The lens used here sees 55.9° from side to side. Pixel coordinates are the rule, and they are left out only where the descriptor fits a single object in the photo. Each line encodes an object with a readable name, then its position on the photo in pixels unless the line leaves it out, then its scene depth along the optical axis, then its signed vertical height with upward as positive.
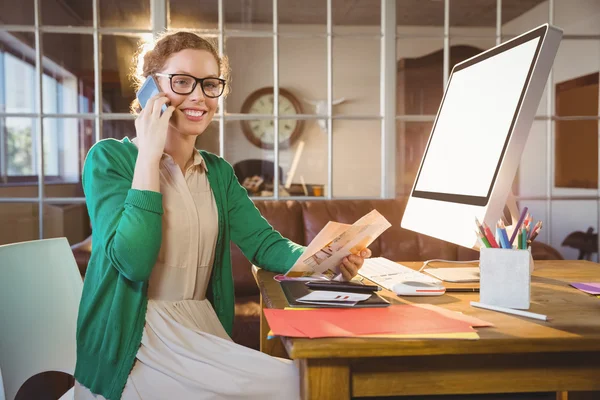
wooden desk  0.81 -0.26
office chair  1.31 -0.29
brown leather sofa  2.88 -0.23
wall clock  3.87 +0.47
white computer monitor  1.18 +0.12
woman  1.10 -0.16
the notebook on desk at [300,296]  1.06 -0.21
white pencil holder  1.03 -0.16
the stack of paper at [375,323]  0.86 -0.22
